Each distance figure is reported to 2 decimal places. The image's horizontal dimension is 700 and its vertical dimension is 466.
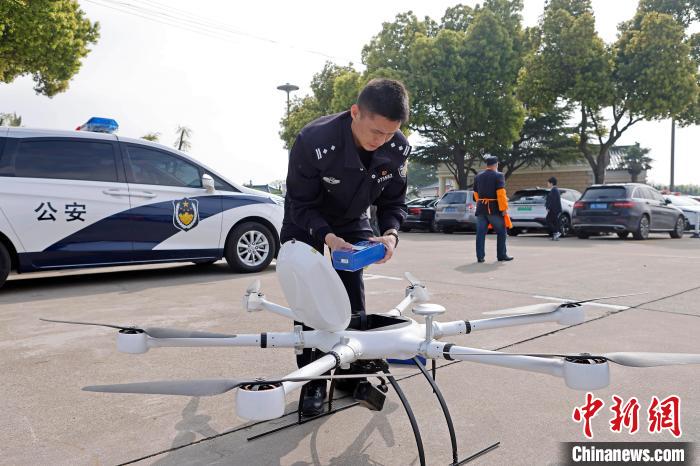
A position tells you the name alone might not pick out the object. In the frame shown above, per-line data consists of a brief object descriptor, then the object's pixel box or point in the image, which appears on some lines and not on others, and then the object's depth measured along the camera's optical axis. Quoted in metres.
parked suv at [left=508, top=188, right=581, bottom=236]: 14.53
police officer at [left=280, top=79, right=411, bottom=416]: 2.14
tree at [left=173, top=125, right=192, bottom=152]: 41.44
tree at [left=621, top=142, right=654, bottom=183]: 47.24
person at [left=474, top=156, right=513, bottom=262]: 8.24
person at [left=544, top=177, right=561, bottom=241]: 13.00
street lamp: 28.91
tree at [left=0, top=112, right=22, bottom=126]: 30.69
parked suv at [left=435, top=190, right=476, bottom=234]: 16.19
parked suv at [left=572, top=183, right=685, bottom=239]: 12.65
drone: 1.43
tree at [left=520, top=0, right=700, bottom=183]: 20.19
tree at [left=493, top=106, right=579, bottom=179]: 30.70
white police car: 5.52
